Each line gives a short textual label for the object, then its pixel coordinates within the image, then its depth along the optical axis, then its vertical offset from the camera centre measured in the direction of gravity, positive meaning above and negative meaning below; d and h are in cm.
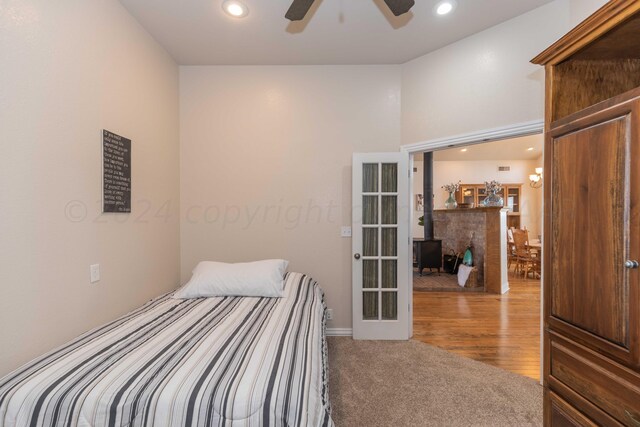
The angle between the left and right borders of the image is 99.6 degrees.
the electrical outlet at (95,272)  177 -38
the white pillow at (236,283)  226 -58
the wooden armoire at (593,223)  104 -4
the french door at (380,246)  284 -35
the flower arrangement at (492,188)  611 +61
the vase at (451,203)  634 +24
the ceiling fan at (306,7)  152 +120
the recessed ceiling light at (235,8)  205 +160
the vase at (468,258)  518 -86
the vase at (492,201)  571 +26
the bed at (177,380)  103 -70
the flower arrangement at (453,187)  699 +70
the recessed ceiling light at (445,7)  205 +160
